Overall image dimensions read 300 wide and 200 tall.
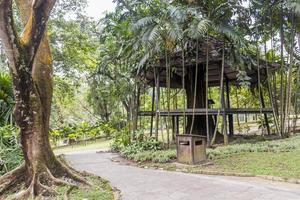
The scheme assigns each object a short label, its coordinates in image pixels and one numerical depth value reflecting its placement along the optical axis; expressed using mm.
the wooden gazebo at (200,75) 11305
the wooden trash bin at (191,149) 8055
